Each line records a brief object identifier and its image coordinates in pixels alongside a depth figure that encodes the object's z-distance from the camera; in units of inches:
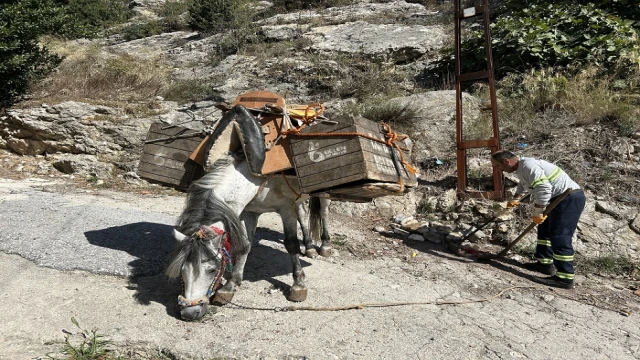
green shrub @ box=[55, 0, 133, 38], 817.5
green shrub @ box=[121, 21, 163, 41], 703.1
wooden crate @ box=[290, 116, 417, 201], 129.6
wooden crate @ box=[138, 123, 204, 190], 157.0
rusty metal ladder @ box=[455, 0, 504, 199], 238.2
